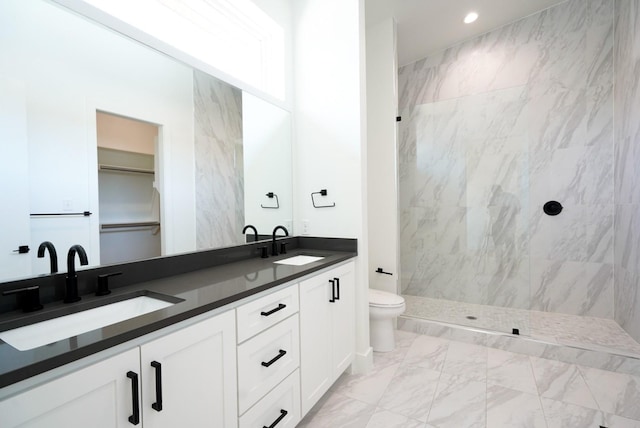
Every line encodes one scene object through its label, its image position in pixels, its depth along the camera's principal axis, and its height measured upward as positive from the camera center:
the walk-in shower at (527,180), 2.67 +0.28
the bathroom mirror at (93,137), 1.05 +0.37
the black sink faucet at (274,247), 2.10 -0.24
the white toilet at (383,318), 2.30 -0.86
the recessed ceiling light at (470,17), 2.74 +1.83
